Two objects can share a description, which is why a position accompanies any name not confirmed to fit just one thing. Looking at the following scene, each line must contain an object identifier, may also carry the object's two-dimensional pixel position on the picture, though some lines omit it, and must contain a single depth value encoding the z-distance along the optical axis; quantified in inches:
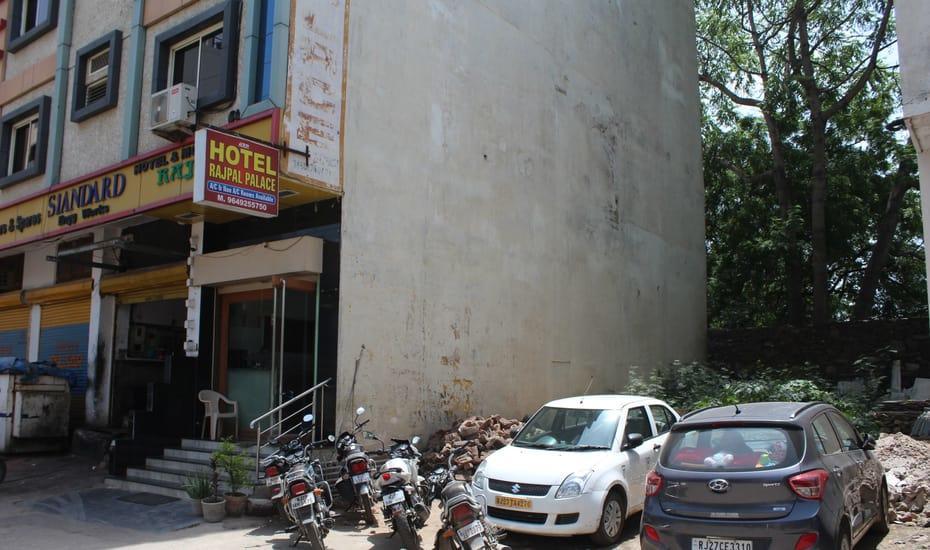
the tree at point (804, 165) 893.8
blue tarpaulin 532.4
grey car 226.7
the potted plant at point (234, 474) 371.2
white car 306.4
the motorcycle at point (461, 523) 264.4
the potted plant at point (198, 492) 373.7
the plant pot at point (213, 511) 363.3
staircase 431.2
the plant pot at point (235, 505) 370.9
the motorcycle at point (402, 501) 305.0
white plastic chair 482.3
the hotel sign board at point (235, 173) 381.4
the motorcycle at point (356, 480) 345.4
